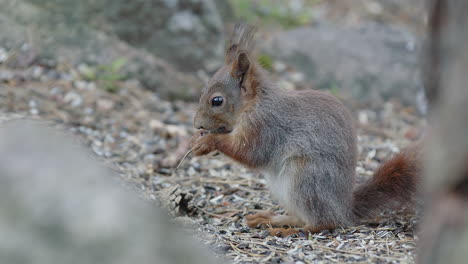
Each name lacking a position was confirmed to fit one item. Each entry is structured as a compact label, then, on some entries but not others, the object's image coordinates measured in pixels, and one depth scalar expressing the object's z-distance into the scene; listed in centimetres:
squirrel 670
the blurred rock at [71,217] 371
